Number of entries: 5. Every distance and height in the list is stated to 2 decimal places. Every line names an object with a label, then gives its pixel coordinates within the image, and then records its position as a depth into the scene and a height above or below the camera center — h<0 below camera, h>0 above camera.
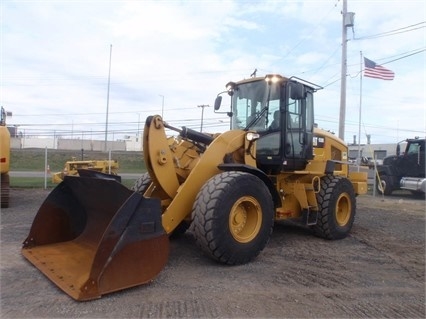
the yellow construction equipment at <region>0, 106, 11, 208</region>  10.03 -0.17
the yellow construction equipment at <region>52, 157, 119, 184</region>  15.02 -0.21
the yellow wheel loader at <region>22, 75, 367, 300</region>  4.45 -0.49
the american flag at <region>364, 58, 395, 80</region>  20.11 +4.65
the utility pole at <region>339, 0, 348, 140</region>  19.11 +4.07
